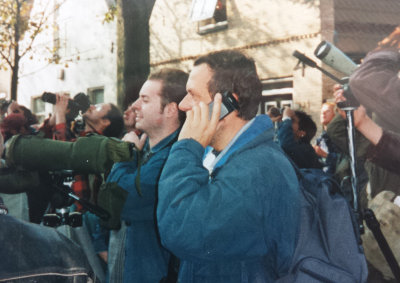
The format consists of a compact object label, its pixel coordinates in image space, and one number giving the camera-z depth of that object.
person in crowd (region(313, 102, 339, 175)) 3.81
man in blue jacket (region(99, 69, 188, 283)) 2.03
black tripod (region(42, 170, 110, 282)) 2.04
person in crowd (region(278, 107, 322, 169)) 3.97
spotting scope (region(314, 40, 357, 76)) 2.39
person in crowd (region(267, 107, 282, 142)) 5.27
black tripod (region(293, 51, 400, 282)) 1.81
